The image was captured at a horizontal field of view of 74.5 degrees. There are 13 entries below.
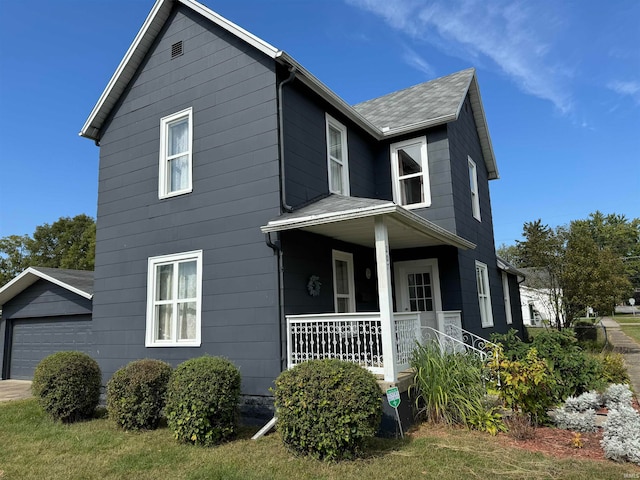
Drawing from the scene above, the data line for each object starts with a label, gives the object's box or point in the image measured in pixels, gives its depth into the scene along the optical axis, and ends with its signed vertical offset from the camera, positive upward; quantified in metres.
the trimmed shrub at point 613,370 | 8.21 -1.45
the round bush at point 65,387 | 7.19 -1.21
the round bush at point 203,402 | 5.62 -1.21
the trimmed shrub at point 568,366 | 6.43 -1.03
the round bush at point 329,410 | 4.81 -1.19
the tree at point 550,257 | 16.67 +1.69
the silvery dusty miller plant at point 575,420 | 5.70 -1.64
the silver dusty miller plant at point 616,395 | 6.22 -1.46
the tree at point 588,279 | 15.73 +0.73
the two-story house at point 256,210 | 7.05 +1.93
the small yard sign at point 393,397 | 5.39 -1.17
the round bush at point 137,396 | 6.51 -1.27
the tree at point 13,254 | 35.22 +5.34
